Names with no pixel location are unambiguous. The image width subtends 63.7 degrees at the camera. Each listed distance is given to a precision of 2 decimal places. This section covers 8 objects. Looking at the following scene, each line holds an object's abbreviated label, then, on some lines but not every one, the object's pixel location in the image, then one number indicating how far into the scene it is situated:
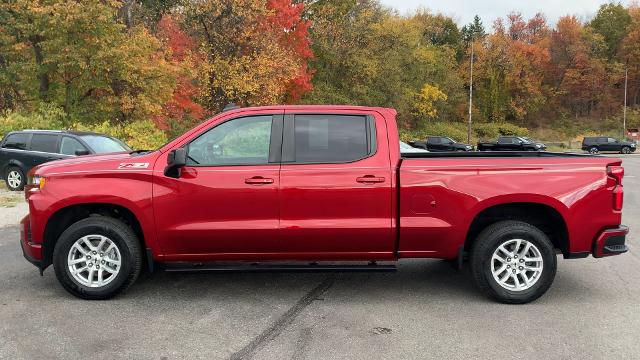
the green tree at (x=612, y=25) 76.25
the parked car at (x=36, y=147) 12.90
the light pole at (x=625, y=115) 62.17
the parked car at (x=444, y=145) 33.19
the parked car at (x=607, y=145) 44.00
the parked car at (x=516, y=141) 38.24
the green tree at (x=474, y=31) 83.19
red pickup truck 4.74
